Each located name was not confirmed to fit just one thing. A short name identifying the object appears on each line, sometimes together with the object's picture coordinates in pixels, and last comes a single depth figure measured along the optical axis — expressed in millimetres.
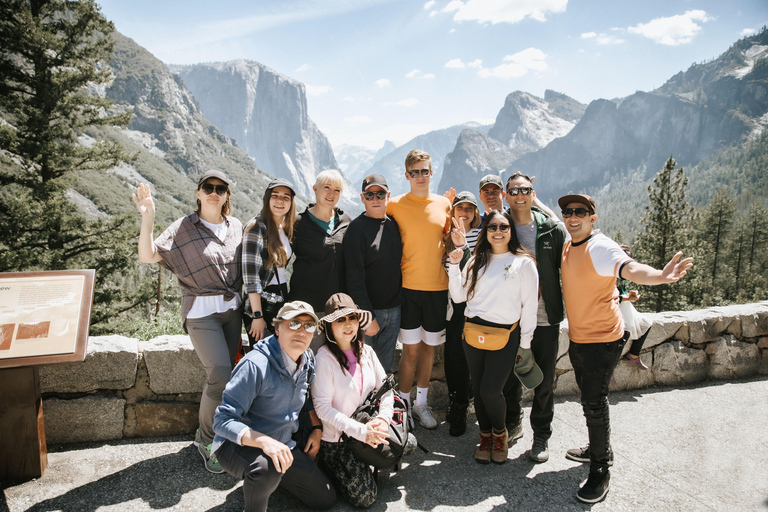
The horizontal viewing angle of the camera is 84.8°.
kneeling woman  2838
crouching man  2480
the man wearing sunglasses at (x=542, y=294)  3480
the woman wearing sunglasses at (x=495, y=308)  3271
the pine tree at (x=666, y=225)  22609
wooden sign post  2957
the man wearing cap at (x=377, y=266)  3574
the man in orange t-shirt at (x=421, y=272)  3727
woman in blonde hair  3587
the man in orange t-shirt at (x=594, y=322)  2988
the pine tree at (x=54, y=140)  13328
